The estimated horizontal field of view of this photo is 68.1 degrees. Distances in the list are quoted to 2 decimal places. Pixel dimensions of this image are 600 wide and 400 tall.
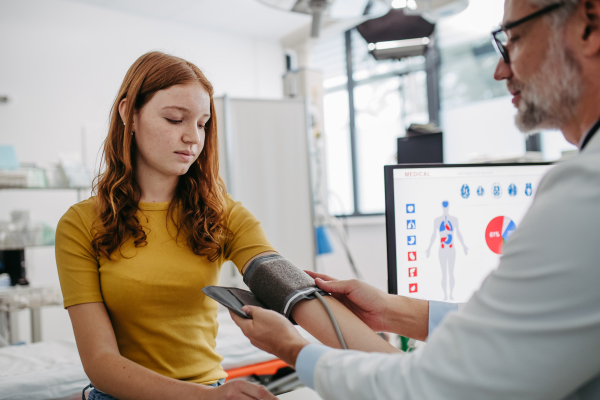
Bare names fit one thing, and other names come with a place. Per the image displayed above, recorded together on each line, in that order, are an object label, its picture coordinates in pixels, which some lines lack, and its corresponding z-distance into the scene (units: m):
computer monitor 1.21
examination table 1.46
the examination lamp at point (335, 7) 1.52
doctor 0.51
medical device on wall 1.60
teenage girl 0.95
